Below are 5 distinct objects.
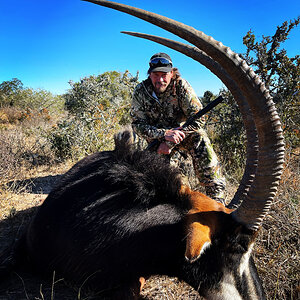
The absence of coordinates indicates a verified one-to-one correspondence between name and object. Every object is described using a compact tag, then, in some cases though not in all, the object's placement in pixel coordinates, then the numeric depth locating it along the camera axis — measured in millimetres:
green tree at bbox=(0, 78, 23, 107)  19109
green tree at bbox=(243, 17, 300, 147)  4668
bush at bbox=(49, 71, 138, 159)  6410
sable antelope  1459
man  3605
